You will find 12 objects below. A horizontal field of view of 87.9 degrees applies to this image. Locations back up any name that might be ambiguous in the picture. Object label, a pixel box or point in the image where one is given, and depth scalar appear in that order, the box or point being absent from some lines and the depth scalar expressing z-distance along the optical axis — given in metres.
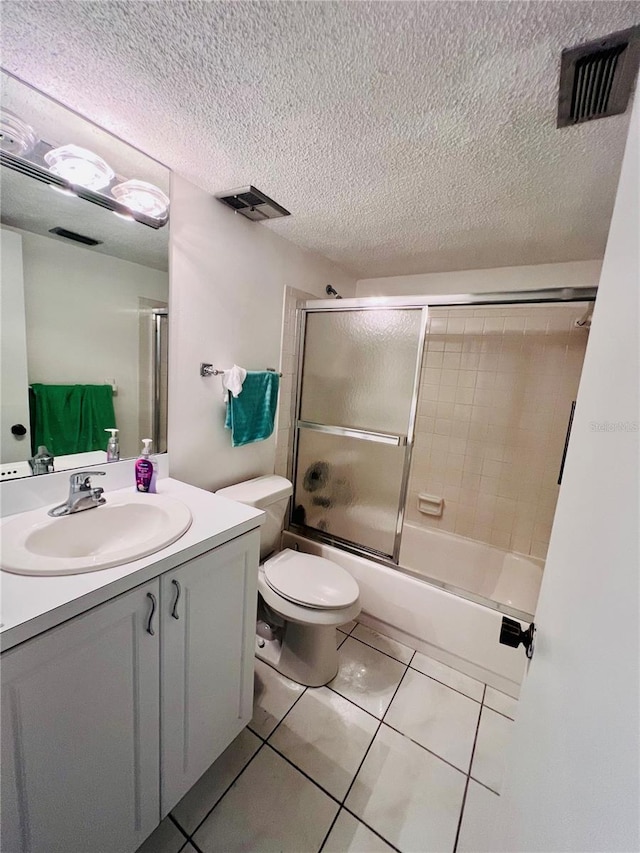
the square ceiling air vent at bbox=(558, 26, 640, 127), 0.74
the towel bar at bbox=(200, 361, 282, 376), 1.59
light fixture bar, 0.97
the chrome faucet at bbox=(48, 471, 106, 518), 1.06
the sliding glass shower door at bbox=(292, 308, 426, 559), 1.90
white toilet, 1.45
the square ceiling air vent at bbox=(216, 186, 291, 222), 1.44
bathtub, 1.59
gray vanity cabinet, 0.66
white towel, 1.65
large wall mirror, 0.99
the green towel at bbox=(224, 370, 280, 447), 1.72
